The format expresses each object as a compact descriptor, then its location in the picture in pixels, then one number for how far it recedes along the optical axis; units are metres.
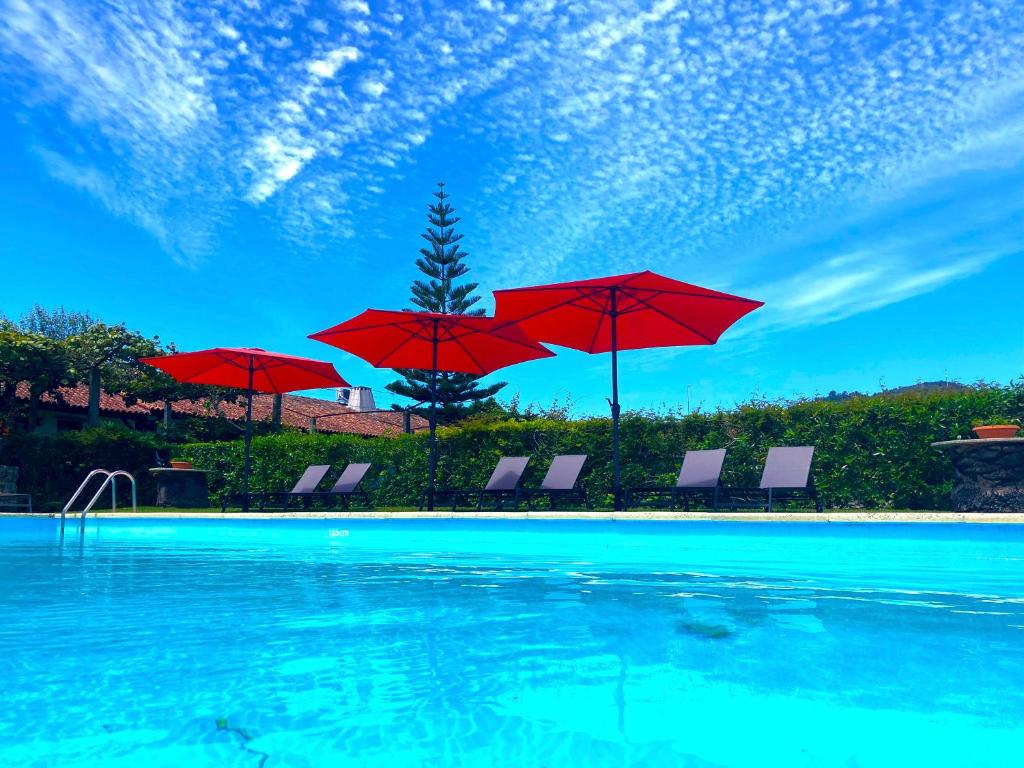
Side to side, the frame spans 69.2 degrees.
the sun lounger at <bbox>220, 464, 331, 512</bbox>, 11.81
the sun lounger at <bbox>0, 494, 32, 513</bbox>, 14.12
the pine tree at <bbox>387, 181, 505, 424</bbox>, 25.59
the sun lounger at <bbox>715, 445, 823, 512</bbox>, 7.95
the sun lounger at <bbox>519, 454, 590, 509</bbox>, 9.55
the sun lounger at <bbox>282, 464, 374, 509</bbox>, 11.49
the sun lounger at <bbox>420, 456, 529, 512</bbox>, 9.98
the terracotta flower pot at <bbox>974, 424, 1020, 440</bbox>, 7.44
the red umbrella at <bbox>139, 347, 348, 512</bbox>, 11.98
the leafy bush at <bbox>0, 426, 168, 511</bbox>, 15.23
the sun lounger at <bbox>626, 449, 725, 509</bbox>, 8.49
